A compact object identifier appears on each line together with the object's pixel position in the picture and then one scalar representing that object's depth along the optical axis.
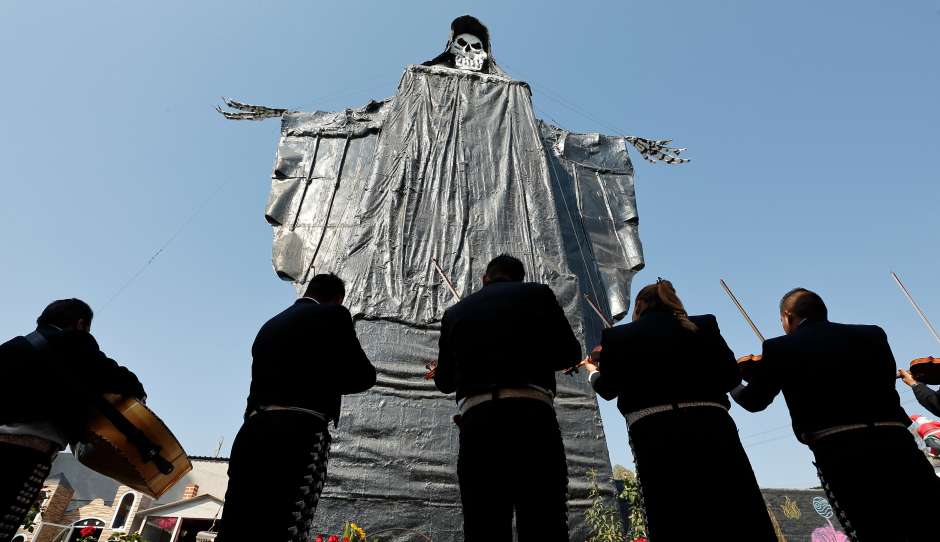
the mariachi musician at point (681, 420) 2.00
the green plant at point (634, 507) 4.40
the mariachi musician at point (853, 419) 2.09
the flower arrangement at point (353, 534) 3.75
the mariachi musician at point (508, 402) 2.07
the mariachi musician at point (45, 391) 2.42
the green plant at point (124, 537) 3.58
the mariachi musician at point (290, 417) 2.24
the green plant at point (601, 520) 4.41
